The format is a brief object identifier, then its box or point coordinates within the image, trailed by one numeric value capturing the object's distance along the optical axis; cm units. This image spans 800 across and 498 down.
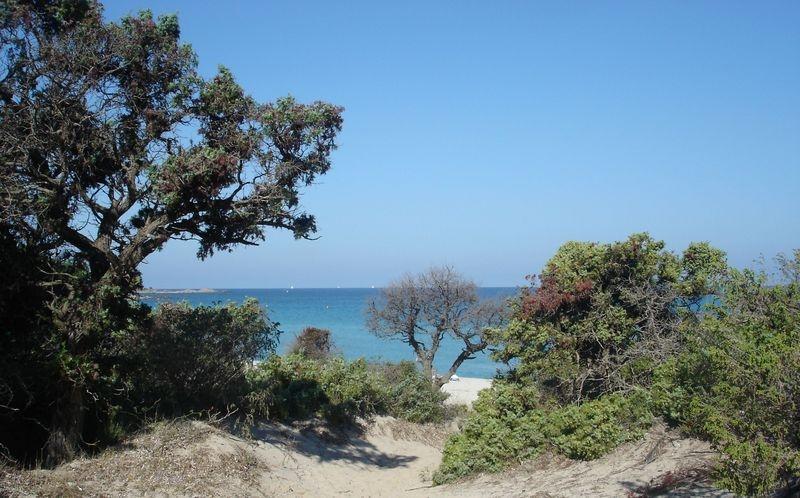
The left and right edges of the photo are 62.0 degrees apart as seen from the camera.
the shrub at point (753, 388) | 635
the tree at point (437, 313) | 2666
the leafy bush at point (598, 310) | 1444
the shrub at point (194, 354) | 1227
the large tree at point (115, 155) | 962
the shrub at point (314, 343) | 2722
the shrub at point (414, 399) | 1820
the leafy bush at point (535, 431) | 1054
